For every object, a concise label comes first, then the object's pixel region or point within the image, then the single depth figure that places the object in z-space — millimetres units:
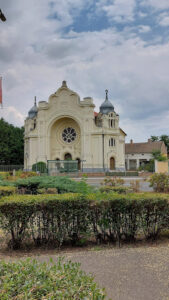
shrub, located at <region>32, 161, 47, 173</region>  44988
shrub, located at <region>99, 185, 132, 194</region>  12183
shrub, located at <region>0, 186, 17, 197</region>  10164
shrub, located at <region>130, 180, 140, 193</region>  15997
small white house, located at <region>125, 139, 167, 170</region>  68625
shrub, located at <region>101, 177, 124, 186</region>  17625
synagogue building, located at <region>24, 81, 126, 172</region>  50500
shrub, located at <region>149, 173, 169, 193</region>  16797
